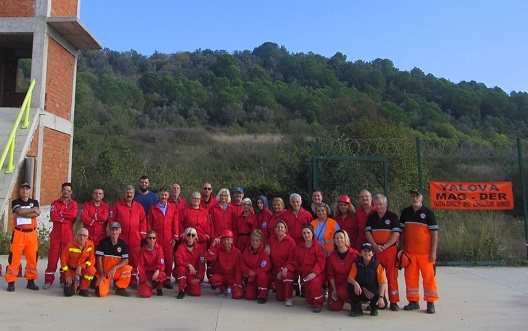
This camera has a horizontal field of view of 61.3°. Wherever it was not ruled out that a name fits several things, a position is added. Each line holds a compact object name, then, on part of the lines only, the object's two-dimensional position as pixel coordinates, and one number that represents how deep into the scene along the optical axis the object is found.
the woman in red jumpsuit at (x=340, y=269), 6.02
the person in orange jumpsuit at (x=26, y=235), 6.84
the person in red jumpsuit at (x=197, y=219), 7.32
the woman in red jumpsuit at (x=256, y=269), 6.46
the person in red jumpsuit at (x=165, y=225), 7.27
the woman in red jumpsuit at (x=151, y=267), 6.62
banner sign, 9.33
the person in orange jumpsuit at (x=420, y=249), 6.02
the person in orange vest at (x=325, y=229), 6.56
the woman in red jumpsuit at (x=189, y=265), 6.66
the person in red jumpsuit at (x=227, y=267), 6.67
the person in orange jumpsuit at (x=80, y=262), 6.55
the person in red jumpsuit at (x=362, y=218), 6.56
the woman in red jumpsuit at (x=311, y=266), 6.05
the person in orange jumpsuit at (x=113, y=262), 6.63
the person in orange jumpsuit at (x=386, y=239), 6.09
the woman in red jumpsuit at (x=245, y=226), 7.41
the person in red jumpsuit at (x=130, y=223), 7.08
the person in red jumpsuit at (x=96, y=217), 7.05
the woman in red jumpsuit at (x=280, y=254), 6.52
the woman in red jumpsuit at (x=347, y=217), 6.77
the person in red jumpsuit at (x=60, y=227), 7.05
